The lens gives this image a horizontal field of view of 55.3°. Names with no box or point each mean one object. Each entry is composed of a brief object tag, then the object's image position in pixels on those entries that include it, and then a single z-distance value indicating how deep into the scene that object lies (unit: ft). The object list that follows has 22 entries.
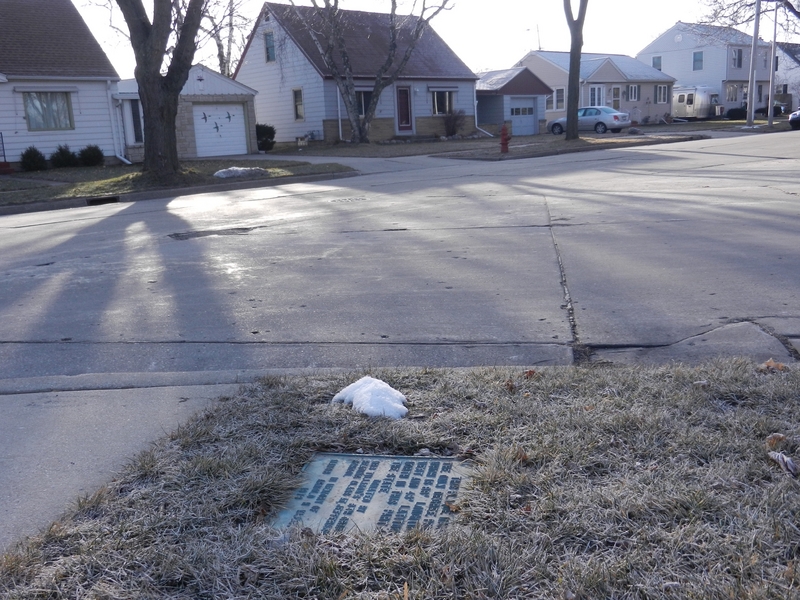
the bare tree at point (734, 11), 143.54
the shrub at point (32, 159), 87.71
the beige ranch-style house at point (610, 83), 175.11
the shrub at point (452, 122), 138.72
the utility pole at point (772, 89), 135.25
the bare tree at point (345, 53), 113.34
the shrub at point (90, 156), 92.27
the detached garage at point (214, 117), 108.78
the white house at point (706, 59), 206.28
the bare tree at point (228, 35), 109.81
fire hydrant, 88.22
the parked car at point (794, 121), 134.92
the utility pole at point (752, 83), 127.24
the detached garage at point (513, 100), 152.05
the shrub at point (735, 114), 195.31
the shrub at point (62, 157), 90.48
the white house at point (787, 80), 234.79
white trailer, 203.54
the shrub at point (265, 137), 118.52
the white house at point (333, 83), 127.85
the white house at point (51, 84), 89.20
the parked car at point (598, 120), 143.74
